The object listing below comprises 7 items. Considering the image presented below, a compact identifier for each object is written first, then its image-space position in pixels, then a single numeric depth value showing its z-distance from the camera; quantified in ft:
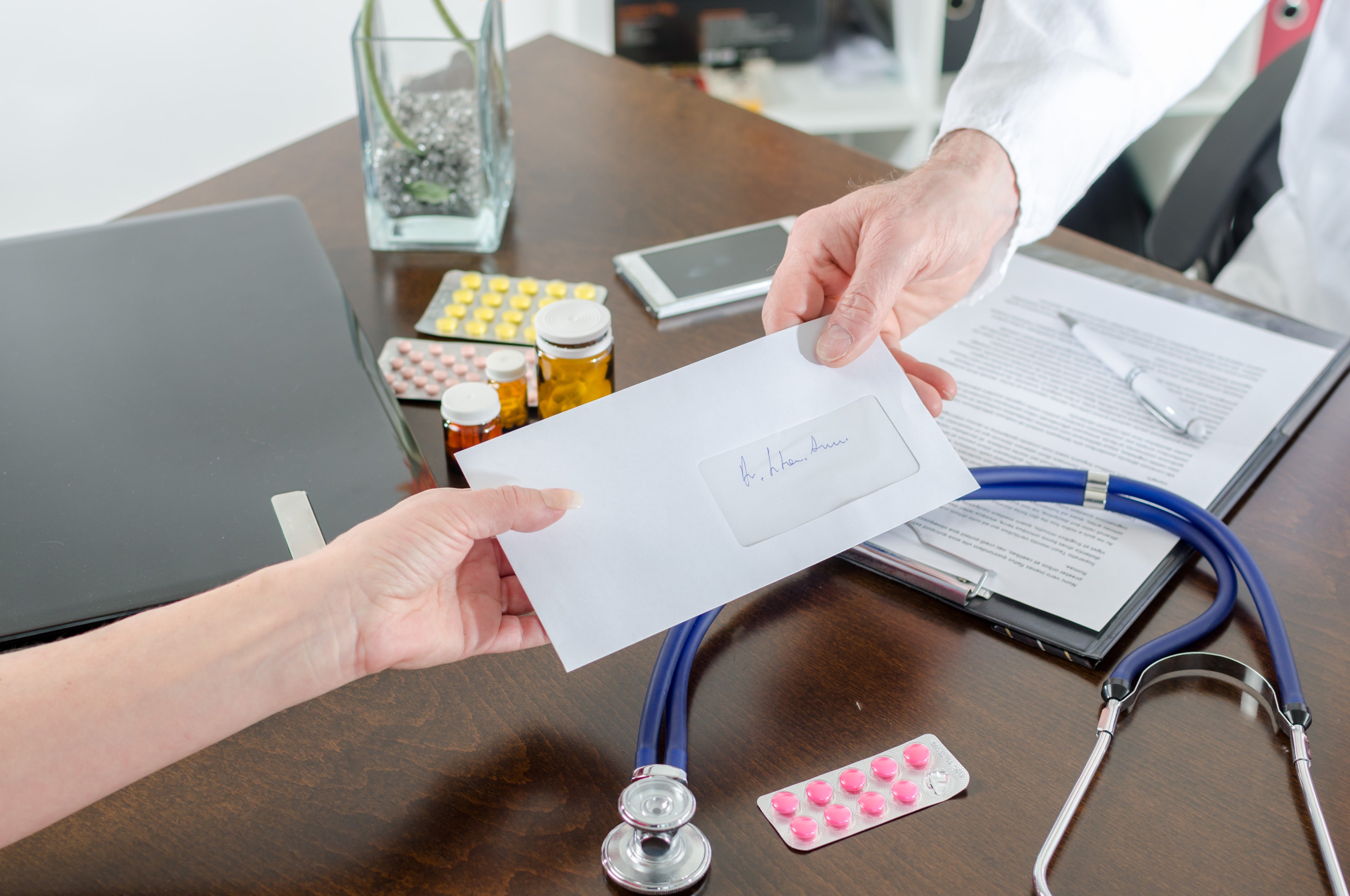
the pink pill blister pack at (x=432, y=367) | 2.52
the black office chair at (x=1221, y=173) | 3.90
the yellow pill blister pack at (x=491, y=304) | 2.73
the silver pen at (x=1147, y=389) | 2.43
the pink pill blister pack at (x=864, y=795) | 1.61
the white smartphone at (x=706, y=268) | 2.91
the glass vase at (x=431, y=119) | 2.82
